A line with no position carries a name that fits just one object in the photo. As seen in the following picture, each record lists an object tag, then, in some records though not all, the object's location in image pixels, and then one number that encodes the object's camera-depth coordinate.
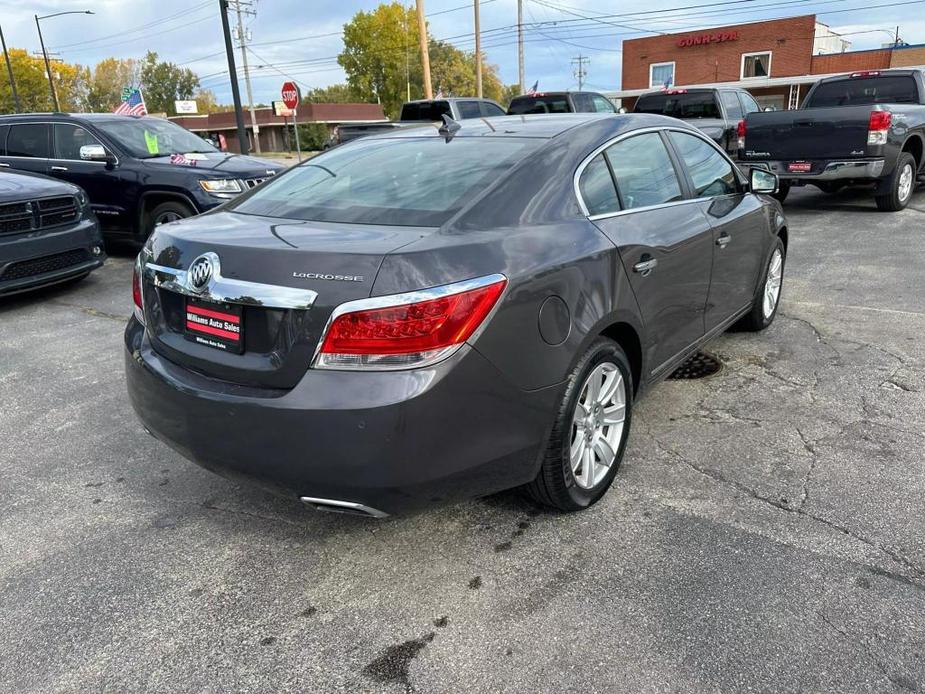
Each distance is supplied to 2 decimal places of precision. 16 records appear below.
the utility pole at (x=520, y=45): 48.62
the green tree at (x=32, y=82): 70.37
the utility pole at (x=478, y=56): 34.19
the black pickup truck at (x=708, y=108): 12.63
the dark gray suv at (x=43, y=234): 6.46
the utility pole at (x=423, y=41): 23.31
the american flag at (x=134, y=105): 21.32
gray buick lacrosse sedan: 2.29
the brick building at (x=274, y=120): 58.69
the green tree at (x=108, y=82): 92.25
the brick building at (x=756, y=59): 39.31
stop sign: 22.11
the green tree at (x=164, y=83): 106.50
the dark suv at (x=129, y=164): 8.46
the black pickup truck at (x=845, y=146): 9.21
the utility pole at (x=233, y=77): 16.25
